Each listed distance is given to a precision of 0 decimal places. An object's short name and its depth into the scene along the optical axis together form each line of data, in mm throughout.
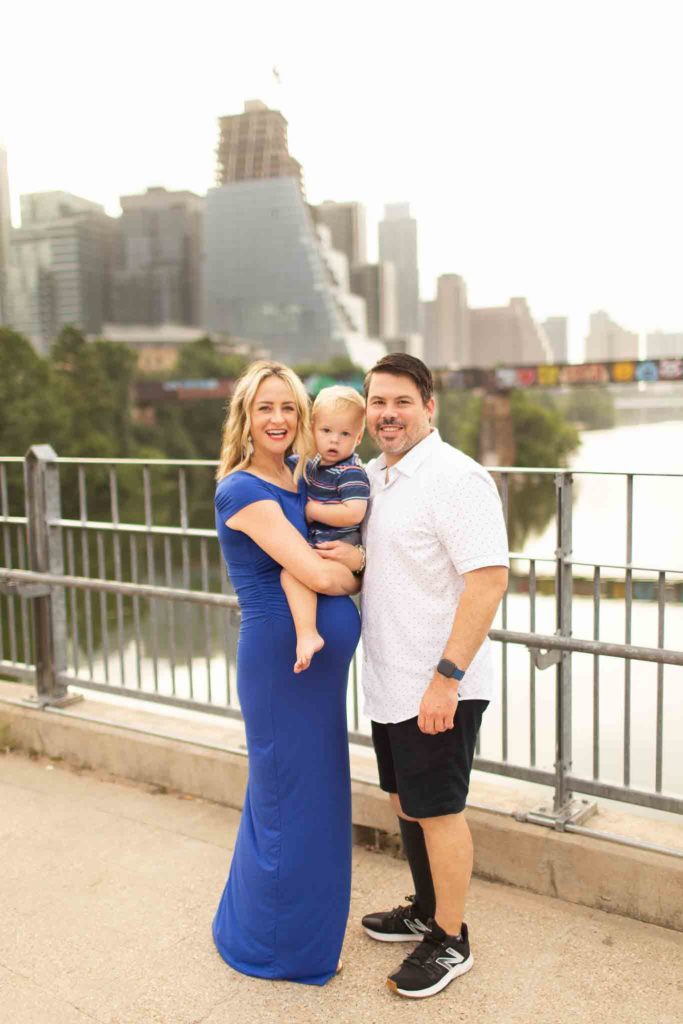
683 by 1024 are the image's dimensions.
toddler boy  2408
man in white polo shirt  2279
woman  2471
